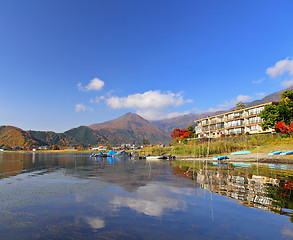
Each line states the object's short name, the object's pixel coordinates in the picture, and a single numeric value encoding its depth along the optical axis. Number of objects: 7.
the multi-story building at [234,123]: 87.25
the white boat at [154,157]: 72.12
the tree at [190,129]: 117.54
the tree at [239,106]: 108.85
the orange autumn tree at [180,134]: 111.38
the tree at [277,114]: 68.06
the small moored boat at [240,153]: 55.18
